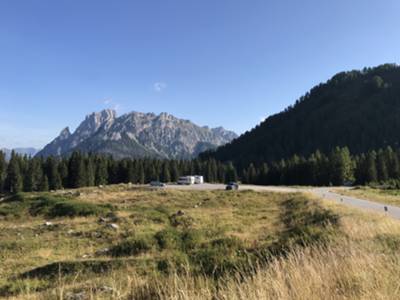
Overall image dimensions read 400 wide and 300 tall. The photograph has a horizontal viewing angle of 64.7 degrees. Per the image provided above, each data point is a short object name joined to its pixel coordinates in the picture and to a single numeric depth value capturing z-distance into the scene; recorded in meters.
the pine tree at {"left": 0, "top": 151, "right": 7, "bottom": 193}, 85.18
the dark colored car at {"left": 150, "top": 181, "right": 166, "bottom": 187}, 63.51
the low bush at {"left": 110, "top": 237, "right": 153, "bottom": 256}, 14.60
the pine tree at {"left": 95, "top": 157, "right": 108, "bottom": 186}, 90.81
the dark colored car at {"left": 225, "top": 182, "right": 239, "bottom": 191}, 53.42
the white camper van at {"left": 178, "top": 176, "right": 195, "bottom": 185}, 72.42
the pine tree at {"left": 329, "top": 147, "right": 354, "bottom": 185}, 81.31
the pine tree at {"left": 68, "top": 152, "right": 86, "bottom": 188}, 84.50
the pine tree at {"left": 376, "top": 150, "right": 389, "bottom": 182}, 76.81
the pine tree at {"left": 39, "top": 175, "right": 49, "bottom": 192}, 79.35
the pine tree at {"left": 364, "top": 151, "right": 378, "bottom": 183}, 76.20
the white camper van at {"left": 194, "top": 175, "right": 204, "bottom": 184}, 80.12
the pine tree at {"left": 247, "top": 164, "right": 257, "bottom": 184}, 110.72
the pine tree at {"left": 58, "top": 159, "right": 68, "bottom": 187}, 86.00
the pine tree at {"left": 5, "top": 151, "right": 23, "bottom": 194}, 79.94
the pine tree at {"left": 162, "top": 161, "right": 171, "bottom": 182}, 103.88
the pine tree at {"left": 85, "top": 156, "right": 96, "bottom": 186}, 86.00
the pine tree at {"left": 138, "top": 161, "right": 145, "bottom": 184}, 96.45
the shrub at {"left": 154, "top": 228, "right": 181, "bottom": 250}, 15.37
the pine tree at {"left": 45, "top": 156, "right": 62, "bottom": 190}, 82.12
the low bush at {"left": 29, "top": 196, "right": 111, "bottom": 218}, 29.81
